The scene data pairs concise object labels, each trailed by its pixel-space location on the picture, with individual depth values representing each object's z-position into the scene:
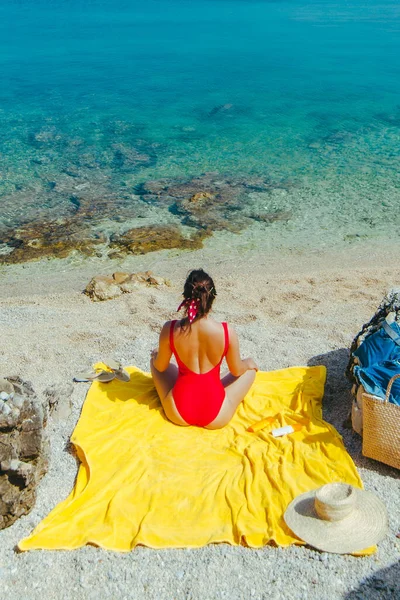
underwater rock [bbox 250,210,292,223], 13.66
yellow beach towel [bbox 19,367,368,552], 4.66
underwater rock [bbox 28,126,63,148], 20.15
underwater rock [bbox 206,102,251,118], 23.09
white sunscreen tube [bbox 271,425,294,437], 5.68
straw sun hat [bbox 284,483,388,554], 4.41
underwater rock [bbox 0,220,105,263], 12.48
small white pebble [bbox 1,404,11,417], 5.17
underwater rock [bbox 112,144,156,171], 17.69
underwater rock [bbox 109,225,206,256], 12.49
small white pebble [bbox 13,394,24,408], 5.36
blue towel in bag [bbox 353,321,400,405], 5.49
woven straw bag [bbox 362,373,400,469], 5.13
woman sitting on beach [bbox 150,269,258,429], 5.61
